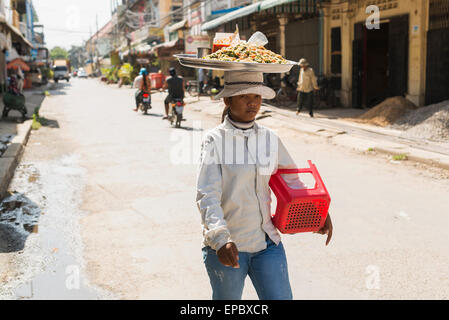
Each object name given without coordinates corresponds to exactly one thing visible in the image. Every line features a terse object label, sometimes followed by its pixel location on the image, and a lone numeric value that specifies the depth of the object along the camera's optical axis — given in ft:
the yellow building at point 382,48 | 46.29
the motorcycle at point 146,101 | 63.10
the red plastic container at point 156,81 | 115.55
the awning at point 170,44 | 115.14
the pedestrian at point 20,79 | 72.63
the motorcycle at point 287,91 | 65.98
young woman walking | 8.50
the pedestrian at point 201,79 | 91.99
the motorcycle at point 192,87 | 90.87
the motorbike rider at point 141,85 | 63.67
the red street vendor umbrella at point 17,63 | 89.65
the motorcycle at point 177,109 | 49.75
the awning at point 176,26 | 122.50
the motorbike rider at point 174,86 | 51.08
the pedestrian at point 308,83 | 53.06
